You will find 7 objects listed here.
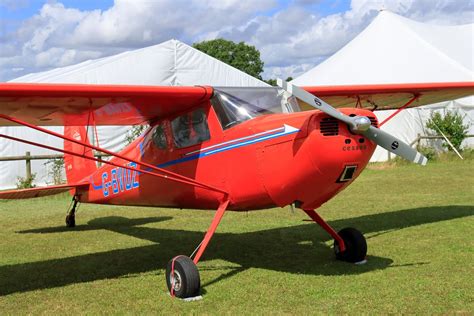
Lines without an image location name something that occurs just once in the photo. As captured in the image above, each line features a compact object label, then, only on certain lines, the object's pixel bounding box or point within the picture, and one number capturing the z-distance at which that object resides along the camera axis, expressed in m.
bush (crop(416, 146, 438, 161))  23.88
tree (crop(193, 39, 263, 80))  82.56
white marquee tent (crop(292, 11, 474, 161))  26.41
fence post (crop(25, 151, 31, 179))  17.31
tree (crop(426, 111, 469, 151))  25.66
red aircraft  5.26
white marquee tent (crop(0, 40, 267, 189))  20.17
